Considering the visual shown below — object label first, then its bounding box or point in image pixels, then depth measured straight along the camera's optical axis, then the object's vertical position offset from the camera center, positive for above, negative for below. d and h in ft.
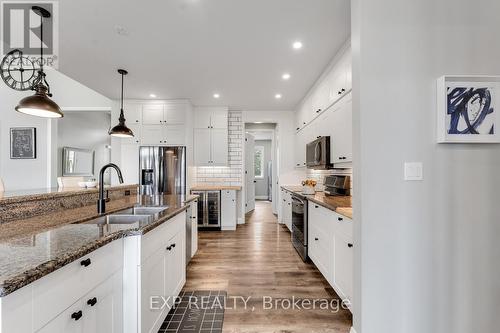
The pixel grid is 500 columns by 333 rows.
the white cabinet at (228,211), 16.55 -2.82
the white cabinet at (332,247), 6.57 -2.50
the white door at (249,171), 22.01 -0.13
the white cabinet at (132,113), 16.19 +3.80
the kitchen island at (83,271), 2.54 -1.41
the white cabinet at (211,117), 17.72 +3.84
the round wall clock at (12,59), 9.00 +4.25
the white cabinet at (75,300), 2.43 -1.59
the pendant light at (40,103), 6.81 +1.91
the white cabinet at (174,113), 16.21 +3.79
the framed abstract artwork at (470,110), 5.16 +1.26
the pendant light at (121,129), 11.10 +1.87
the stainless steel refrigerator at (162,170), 15.78 -0.01
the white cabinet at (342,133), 8.50 +1.36
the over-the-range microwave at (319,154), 10.58 +0.76
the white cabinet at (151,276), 4.50 -2.31
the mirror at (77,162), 20.71 +0.76
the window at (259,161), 33.22 +1.18
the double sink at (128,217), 5.63 -1.25
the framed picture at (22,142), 16.42 +1.90
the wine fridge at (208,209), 16.48 -2.67
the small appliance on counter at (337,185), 10.06 -0.68
